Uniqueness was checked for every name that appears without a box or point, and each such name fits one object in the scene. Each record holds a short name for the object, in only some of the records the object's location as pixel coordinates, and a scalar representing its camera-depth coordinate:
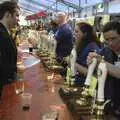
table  1.30
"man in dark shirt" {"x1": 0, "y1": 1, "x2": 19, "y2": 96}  1.98
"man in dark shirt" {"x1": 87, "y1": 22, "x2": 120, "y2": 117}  1.39
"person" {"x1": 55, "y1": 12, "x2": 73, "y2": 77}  3.32
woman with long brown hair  2.03
